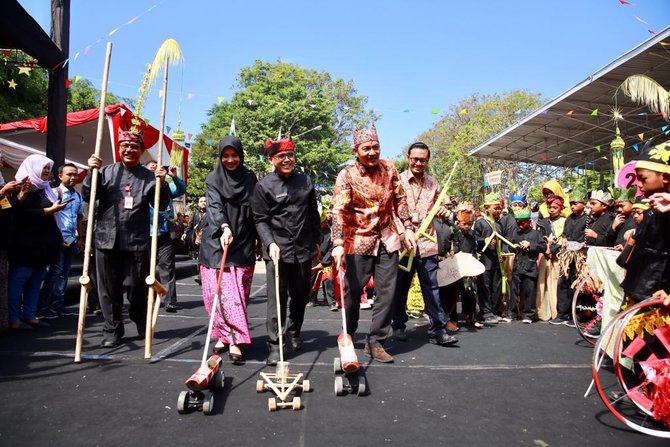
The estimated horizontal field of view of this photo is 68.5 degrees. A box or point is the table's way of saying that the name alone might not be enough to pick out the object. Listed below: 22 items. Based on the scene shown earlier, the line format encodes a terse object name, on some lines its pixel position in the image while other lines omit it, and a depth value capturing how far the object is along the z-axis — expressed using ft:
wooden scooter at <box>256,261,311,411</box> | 10.14
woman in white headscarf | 17.60
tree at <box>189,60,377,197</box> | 115.44
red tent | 36.14
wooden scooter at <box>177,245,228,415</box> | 9.75
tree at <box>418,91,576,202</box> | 96.07
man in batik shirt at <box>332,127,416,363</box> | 13.98
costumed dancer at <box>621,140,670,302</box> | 10.00
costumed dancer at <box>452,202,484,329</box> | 20.57
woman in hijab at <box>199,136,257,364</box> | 14.26
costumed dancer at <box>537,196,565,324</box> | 23.03
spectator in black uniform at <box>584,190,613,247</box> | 20.84
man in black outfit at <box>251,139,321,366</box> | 14.47
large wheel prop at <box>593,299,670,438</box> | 9.01
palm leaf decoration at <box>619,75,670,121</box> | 35.50
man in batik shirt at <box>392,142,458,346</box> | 16.62
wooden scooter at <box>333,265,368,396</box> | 10.93
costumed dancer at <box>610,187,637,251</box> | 17.79
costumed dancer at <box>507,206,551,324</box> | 22.35
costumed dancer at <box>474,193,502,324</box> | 21.97
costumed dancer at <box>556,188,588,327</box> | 22.39
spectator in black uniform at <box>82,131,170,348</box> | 15.33
